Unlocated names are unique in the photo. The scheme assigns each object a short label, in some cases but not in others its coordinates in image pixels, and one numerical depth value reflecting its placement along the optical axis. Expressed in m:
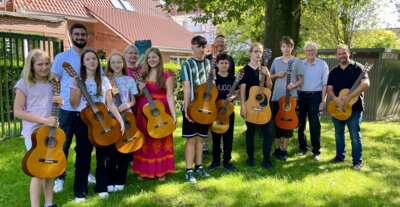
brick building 13.64
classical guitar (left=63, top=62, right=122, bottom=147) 4.42
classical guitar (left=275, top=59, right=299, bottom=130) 6.44
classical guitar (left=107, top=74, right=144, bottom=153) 4.96
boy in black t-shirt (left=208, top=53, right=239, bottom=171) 5.84
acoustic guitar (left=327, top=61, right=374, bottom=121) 6.18
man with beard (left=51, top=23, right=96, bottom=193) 4.72
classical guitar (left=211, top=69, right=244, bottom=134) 5.80
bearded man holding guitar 6.21
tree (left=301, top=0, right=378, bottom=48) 26.38
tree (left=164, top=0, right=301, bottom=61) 7.75
